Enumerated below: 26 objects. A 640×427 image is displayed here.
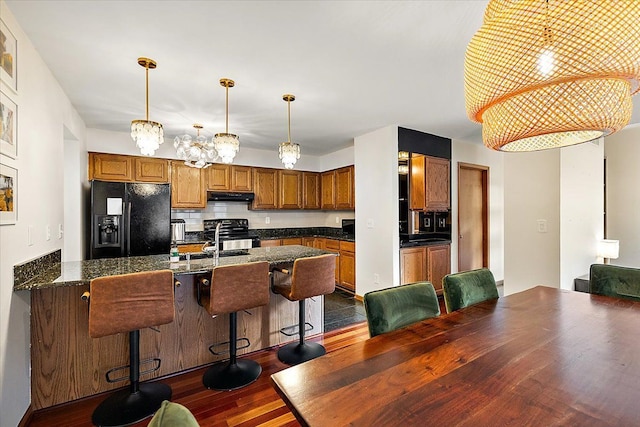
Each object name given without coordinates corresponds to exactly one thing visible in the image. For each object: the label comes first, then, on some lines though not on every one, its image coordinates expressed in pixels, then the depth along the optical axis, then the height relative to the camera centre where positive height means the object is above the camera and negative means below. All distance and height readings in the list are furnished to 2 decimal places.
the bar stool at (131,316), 1.65 -0.59
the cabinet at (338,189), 4.79 +0.43
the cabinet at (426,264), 3.87 -0.70
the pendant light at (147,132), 2.13 +0.61
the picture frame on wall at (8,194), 1.51 +0.11
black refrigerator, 3.37 -0.05
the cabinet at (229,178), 4.55 +0.58
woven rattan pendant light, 0.87 +0.47
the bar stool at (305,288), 2.33 -0.62
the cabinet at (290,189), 5.18 +0.45
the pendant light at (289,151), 2.79 +0.60
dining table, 0.79 -0.54
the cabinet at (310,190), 5.43 +0.45
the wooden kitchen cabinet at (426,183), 4.03 +0.42
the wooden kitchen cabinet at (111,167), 3.79 +0.63
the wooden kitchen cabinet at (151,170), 4.06 +0.63
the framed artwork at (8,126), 1.51 +0.48
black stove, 4.64 -0.25
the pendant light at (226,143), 2.55 +0.62
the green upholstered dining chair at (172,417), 0.53 -0.38
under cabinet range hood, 4.52 +0.28
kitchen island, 1.87 -0.88
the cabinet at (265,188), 4.94 +0.44
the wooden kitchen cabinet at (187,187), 4.29 +0.41
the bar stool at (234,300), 2.01 -0.61
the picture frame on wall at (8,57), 1.53 +0.86
